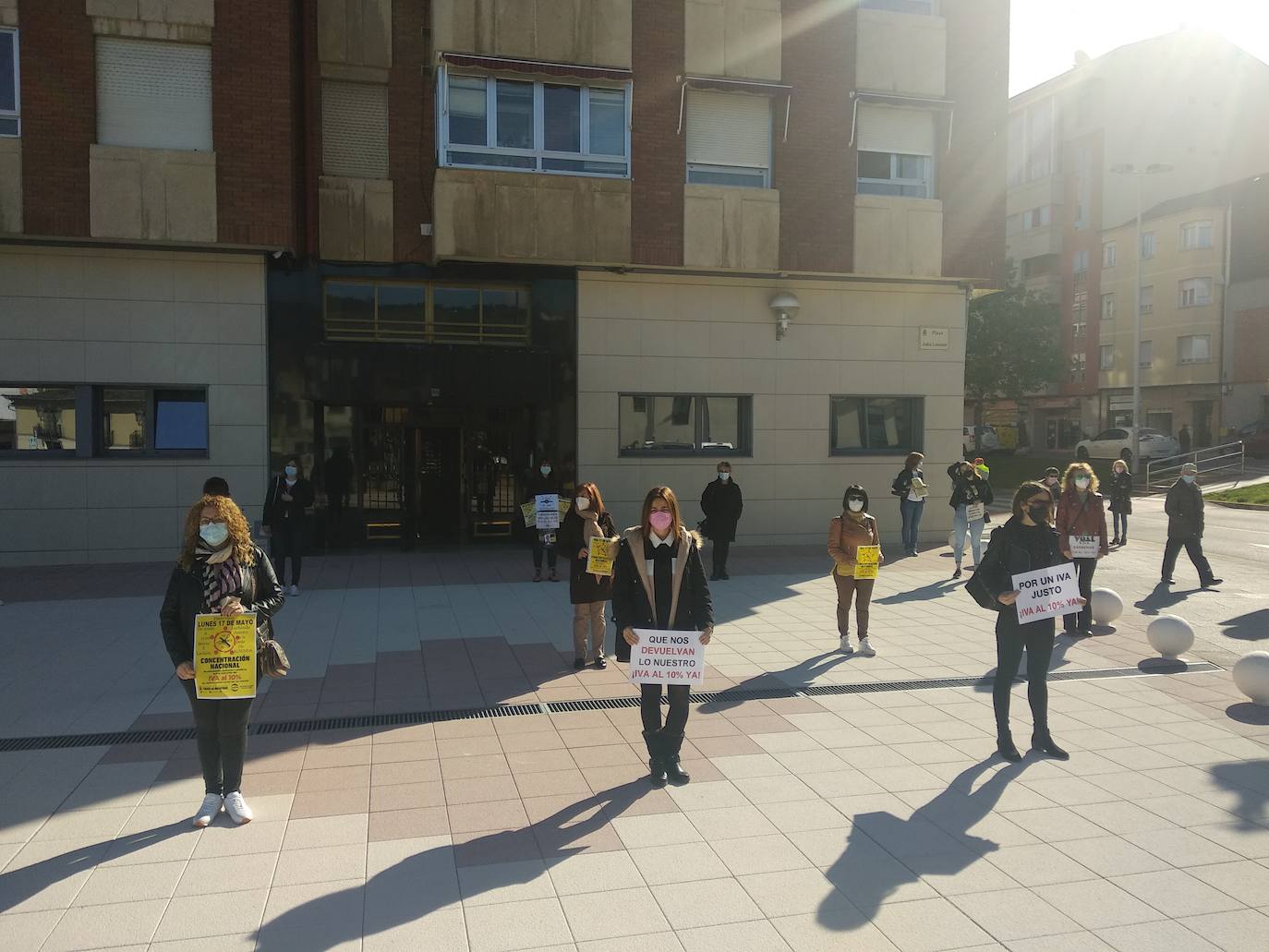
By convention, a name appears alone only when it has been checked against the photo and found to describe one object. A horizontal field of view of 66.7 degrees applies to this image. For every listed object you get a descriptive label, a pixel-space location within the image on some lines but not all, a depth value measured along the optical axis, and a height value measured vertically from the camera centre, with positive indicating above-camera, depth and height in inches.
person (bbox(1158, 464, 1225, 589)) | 555.5 -53.0
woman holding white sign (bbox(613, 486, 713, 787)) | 242.1 -43.5
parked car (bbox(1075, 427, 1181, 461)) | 1565.0 -32.9
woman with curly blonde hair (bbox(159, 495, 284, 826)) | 211.8 -40.7
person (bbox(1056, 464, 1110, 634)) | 426.3 -41.6
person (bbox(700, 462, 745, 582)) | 569.0 -52.1
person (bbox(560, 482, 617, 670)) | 354.3 -50.2
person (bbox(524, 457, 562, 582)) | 564.7 -43.8
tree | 1806.1 +150.6
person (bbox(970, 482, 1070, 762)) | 266.7 -50.7
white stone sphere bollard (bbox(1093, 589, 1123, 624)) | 438.9 -82.1
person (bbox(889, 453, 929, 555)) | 663.8 -48.3
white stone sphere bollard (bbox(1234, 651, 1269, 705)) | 313.3 -81.6
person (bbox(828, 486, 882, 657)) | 374.3 -46.5
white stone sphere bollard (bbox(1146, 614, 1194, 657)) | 367.6 -80.3
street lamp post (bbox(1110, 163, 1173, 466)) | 1508.4 +75.4
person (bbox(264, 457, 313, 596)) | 518.6 -52.5
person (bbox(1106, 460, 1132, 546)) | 754.8 -51.6
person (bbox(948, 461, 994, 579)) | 593.9 -49.0
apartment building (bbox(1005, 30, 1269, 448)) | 2090.3 +613.8
